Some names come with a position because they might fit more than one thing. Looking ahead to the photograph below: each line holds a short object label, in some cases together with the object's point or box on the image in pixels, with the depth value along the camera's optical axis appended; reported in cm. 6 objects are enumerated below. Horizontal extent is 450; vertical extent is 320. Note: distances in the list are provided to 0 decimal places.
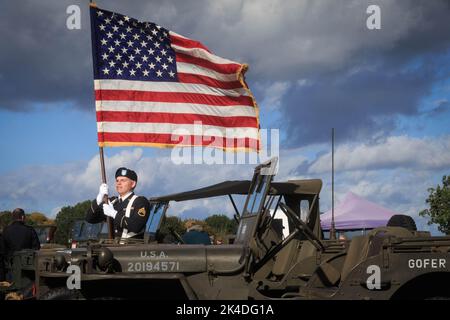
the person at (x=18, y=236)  1020
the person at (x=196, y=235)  938
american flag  923
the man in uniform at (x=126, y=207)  723
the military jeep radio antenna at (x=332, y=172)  1334
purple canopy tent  1827
